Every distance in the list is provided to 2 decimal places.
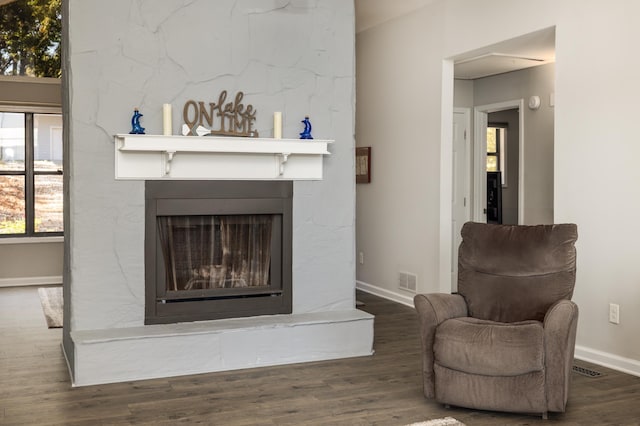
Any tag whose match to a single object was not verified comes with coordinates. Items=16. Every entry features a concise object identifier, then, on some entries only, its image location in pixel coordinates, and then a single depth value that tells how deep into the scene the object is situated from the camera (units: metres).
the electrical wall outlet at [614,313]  4.38
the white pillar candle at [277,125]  4.56
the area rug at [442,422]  3.33
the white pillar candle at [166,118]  4.24
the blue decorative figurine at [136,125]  4.18
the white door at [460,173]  7.37
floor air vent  4.23
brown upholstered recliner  3.37
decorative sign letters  4.40
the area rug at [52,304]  5.79
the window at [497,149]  8.59
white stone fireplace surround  4.12
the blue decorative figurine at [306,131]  4.65
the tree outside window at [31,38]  7.73
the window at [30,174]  7.82
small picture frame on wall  7.23
